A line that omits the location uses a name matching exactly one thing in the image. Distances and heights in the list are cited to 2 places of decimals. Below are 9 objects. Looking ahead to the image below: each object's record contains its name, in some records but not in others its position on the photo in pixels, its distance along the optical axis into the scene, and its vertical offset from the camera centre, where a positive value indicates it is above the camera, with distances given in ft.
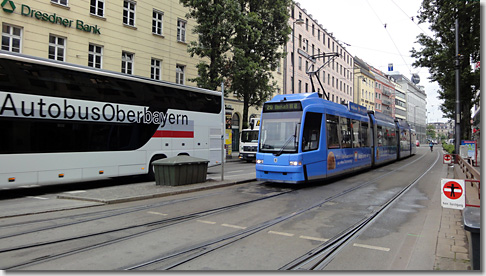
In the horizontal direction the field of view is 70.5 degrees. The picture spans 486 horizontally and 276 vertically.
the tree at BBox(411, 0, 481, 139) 71.05 +21.48
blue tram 36.04 +0.26
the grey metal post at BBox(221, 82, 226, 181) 40.93 +1.65
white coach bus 29.96 +1.86
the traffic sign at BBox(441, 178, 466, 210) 17.31 -2.50
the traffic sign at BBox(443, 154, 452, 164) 68.95 -2.98
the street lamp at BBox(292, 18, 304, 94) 147.89 +41.05
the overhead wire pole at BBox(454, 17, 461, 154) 60.59 +7.69
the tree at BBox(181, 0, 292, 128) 74.28 +23.25
